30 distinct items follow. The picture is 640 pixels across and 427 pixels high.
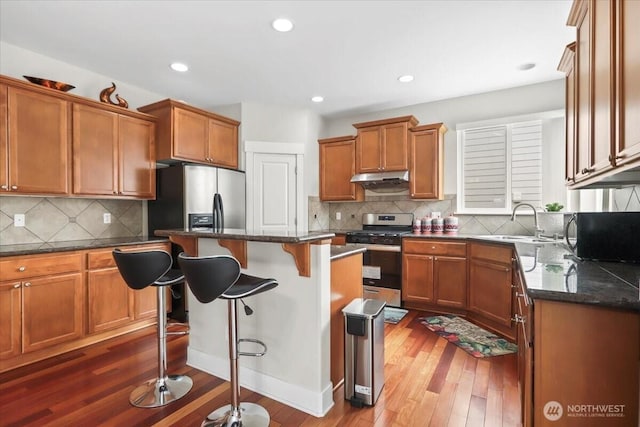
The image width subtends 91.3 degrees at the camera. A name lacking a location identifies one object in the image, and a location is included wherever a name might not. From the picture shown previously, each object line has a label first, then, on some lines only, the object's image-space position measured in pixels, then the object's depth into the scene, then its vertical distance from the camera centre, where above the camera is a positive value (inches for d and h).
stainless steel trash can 75.7 -35.4
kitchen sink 117.0 -11.0
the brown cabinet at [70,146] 100.0 +24.7
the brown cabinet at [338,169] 181.6 +25.3
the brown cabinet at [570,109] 75.4 +26.4
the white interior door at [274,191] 174.6 +12.0
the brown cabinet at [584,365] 40.7 -21.1
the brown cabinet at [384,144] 163.0 +36.5
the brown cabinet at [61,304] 94.0 -31.2
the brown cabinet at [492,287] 116.0 -30.0
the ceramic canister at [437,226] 161.2 -7.3
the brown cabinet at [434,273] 138.4 -28.3
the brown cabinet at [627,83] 38.7 +17.1
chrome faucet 129.8 -7.3
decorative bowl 106.2 +44.9
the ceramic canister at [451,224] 158.1 -6.5
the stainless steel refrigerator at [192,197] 135.0 +6.6
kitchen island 73.7 -27.4
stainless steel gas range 150.9 -25.7
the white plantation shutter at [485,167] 156.0 +22.8
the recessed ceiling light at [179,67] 125.9 +59.7
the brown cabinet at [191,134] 139.9 +37.6
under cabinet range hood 163.3 +17.0
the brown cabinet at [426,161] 158.6 +26.2
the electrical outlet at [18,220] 111.5 -2.7
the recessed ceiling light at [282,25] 97.8 +59.9
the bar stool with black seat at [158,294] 72.7 -22.3
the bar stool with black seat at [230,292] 59.2 -16.3
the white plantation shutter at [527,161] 147.6 +24.1
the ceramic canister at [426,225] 162.6 -6.9
